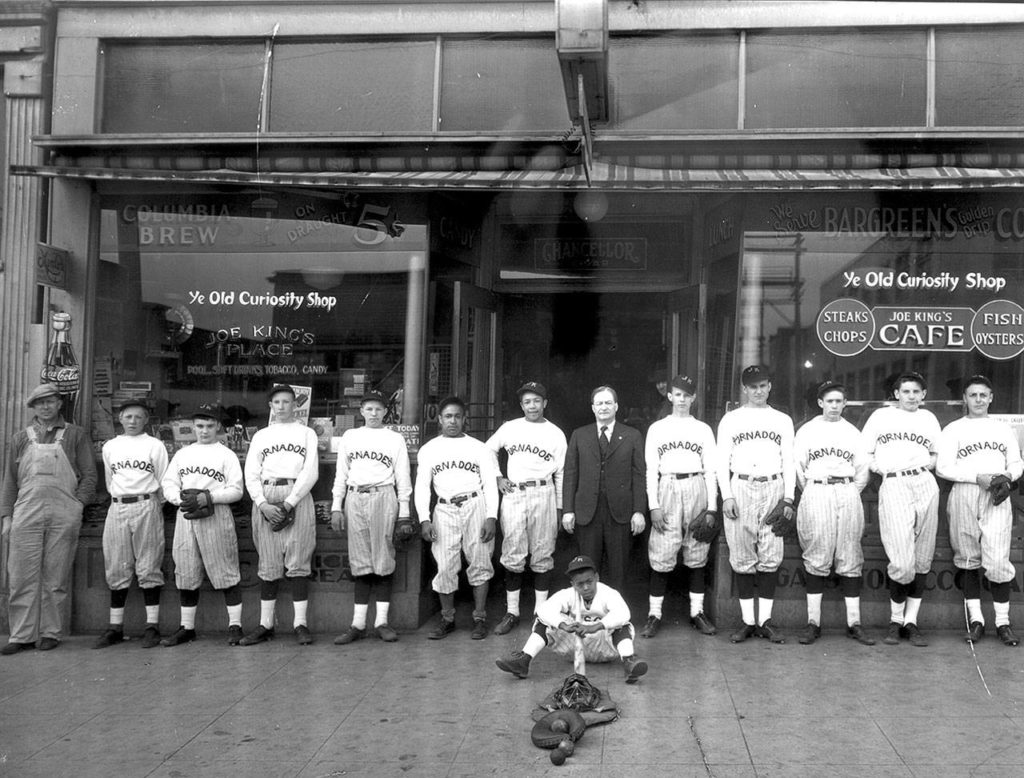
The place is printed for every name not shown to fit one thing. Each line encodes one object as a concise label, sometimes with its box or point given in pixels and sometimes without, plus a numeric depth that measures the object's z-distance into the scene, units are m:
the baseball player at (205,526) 7.47
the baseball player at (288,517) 7.47
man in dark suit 7.50
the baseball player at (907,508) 7.07
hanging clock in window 8.30
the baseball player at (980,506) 7.04
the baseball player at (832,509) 7.12
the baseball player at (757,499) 7.20
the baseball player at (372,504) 7.43
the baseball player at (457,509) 7.49
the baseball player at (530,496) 7.57
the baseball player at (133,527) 7.52
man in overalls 7.45
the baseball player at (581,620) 6.10
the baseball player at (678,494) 7.38
